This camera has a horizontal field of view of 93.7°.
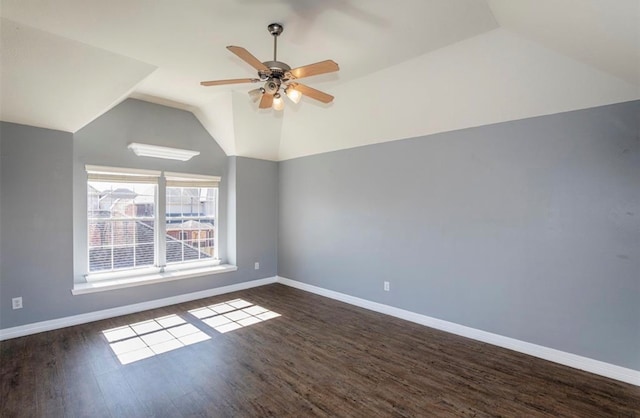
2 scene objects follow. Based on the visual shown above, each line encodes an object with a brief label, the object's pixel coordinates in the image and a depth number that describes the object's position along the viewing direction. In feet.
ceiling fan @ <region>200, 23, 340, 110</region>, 7.06
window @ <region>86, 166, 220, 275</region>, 13.51
